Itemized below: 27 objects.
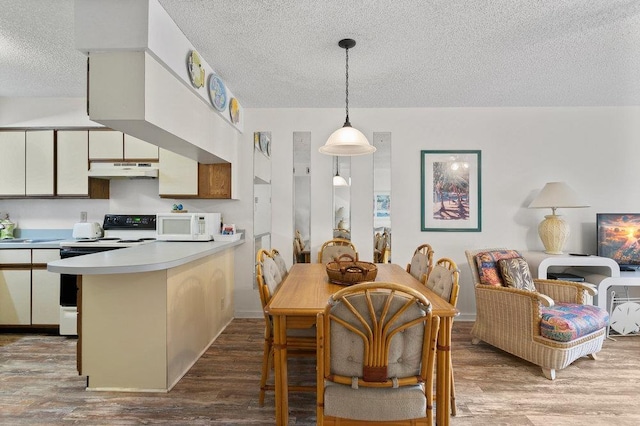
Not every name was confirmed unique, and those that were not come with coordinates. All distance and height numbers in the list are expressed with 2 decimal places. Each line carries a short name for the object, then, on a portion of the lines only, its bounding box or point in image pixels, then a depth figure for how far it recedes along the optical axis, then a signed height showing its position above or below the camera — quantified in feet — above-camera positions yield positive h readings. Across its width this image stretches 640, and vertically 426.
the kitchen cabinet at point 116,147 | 11.60 +2.28
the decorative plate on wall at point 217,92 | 9.41 +3.61
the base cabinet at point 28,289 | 10.66 -2.51
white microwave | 11.16 -0.48
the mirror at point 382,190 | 12.71 +0.94
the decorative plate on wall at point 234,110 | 11.27 +3.62
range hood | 11.18 +1.43
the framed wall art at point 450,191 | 12.55 +0.92
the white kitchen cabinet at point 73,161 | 11.58 +1.79
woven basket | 7.14 -1.30
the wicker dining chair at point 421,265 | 8.02 -1.27
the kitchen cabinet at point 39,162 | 11.54 +1.73
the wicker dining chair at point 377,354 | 4.37 -1.90
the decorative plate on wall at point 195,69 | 7.91 +3.57
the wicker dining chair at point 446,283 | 5.93 -1.32
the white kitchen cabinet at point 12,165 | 11.56 +1.60
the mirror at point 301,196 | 12.75 +0.69
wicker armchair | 8.02 -2.75
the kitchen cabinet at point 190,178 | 11.70 +1.24
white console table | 10.16 -1.73
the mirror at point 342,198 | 12.71 +0.62
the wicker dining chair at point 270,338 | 6.58 -2.60
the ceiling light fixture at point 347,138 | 7.77 +1.81
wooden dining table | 5.48 -1.93
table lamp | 10.84 +0.33
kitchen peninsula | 7.25 -2.57
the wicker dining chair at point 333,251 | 11.11 -1.25
